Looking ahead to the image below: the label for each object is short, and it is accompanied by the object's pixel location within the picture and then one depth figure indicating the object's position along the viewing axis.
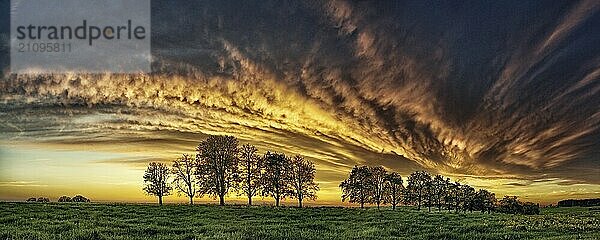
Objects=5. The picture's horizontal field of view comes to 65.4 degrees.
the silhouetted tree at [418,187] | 105.25
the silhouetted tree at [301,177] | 71.00
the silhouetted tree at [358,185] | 90.31
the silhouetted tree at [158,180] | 65.69
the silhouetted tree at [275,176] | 66.19
